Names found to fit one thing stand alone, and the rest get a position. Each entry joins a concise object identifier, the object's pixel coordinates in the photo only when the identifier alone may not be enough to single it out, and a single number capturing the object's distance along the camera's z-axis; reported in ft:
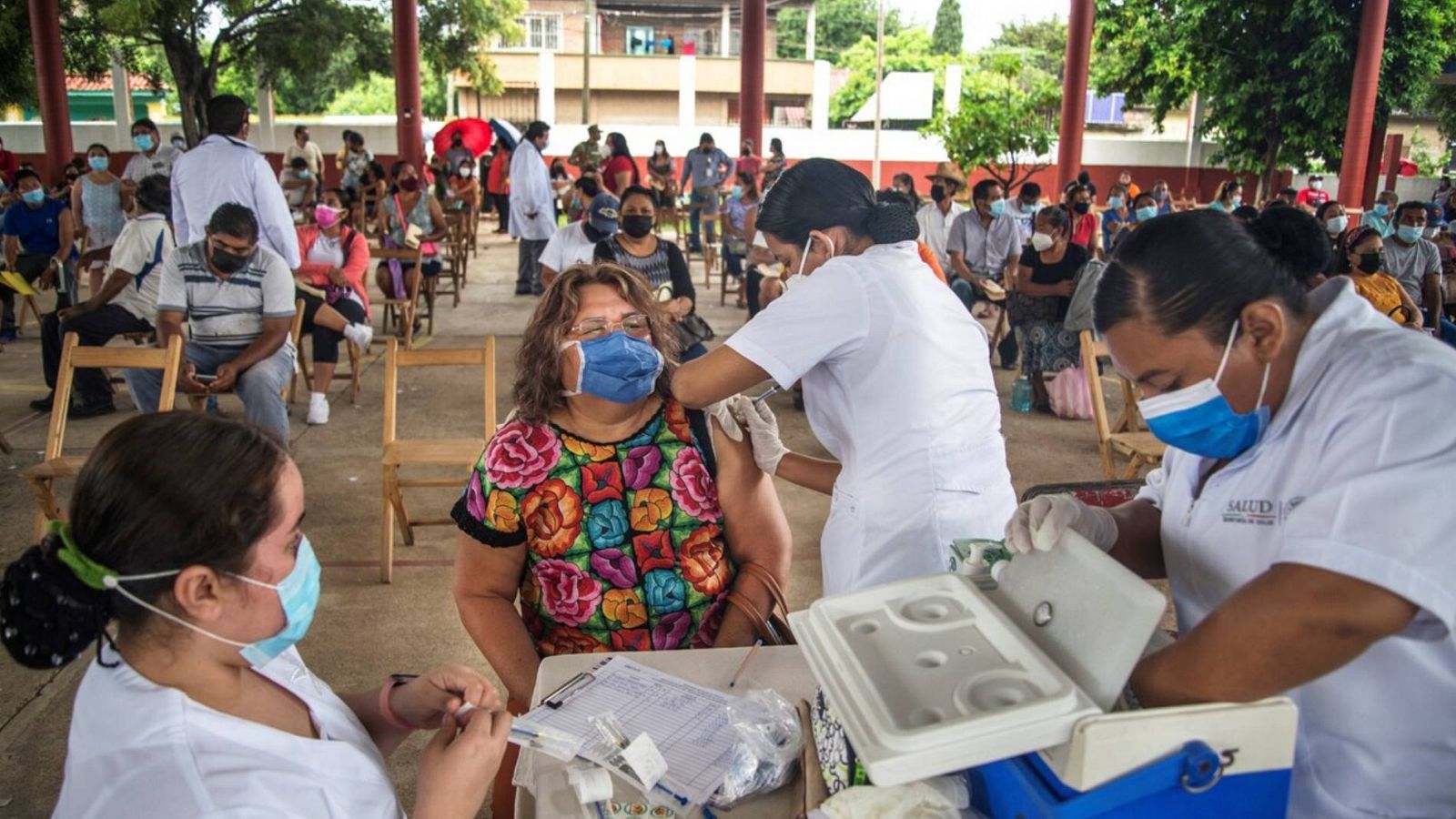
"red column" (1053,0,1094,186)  47.52
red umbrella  53.83
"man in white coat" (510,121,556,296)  35.19
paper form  4.96
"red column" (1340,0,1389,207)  44.80
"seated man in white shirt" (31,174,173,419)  19.29
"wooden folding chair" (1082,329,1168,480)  14.92
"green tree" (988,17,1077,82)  140.05
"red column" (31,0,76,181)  44.11
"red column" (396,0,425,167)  48.11
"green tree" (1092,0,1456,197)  49.24
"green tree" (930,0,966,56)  171.12
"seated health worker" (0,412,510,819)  3.95
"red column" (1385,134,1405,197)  55.83
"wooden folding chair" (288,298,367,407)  20.89
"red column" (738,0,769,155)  48.26
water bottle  22.24
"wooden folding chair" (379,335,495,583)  13.37
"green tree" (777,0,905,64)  165.17
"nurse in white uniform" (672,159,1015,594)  7.13
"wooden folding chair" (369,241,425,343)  25.91
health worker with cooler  3.64
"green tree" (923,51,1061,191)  67.10
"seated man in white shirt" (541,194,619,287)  21.13
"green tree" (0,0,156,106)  49.65
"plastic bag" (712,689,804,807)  4.90
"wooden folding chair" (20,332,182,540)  13.07
